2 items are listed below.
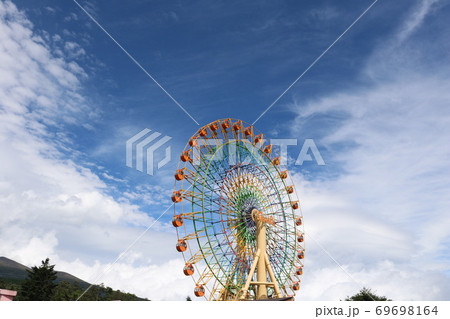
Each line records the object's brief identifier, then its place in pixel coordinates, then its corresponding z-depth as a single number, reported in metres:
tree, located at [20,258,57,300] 47.66
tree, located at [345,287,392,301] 55.71
